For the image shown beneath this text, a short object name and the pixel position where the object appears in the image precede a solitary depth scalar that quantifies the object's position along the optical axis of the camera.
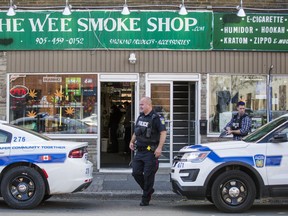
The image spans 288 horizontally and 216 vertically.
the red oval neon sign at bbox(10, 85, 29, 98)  12.78
